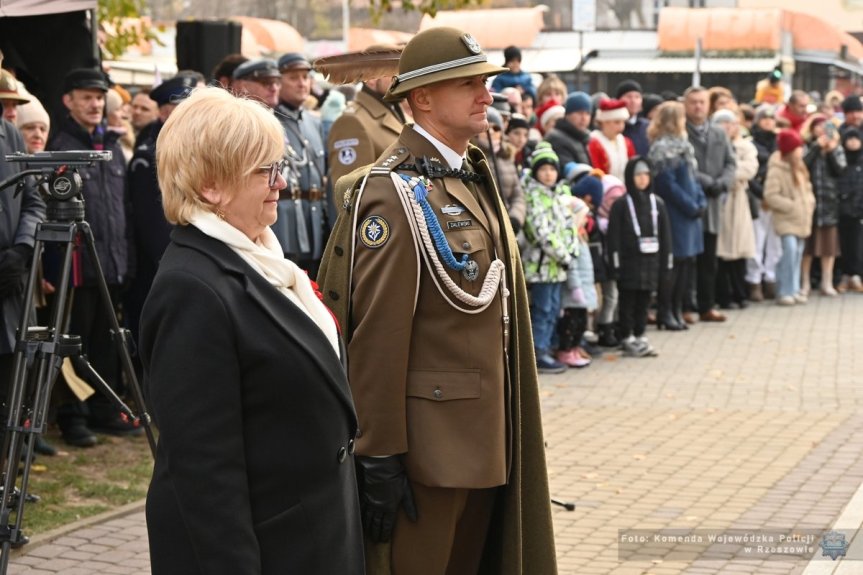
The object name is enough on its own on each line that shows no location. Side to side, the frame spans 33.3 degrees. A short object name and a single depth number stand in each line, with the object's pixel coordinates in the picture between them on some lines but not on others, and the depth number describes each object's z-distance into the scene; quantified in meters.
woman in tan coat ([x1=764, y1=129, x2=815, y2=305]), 16.53
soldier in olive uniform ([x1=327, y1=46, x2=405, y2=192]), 7.97
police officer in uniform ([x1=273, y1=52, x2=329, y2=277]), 9.09
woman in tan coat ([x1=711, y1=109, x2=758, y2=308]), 15.65
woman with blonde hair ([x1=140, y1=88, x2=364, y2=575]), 2.97
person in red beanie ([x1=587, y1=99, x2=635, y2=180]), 13.52
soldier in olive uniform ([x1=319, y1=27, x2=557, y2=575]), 4.20
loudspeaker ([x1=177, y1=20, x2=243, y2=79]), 11.42
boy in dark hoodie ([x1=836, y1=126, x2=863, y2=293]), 17.64
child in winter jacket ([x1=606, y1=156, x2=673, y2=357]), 12.66
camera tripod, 5.46
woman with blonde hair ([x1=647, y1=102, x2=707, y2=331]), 13.98
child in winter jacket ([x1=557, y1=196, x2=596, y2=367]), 11.88
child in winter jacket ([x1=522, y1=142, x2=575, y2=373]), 11.37
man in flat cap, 8.69
